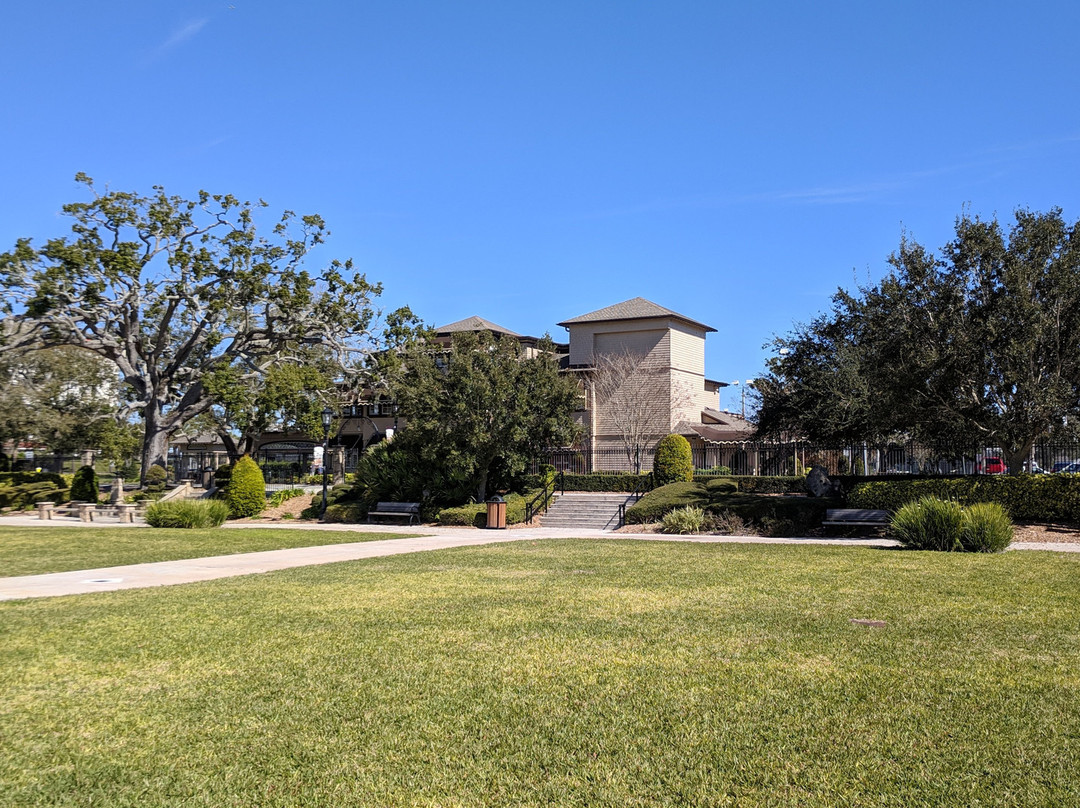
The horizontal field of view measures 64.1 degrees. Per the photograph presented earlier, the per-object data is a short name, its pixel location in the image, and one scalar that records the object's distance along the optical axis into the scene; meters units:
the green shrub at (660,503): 26.12
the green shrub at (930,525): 16.28
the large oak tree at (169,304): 35.72
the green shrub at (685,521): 23.95
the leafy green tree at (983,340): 20.73
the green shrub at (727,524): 23.91
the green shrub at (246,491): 31.78
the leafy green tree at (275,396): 38.41
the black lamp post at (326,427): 30.64
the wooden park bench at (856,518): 21.66
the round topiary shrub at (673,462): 31.78
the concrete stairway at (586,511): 28.45
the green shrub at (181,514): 24.73
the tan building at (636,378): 51.31
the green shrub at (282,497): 33.75
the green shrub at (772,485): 31.44
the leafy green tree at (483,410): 28.59
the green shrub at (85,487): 36.97
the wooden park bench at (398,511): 28.58
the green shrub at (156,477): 38.56
